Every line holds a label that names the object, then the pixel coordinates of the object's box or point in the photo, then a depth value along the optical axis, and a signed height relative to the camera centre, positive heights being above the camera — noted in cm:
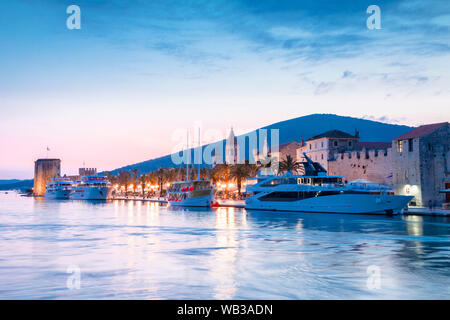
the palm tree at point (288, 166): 7138 +242
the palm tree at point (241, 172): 7775 +175
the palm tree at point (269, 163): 9119 +383
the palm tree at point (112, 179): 17838 +191
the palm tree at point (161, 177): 11961 +165
